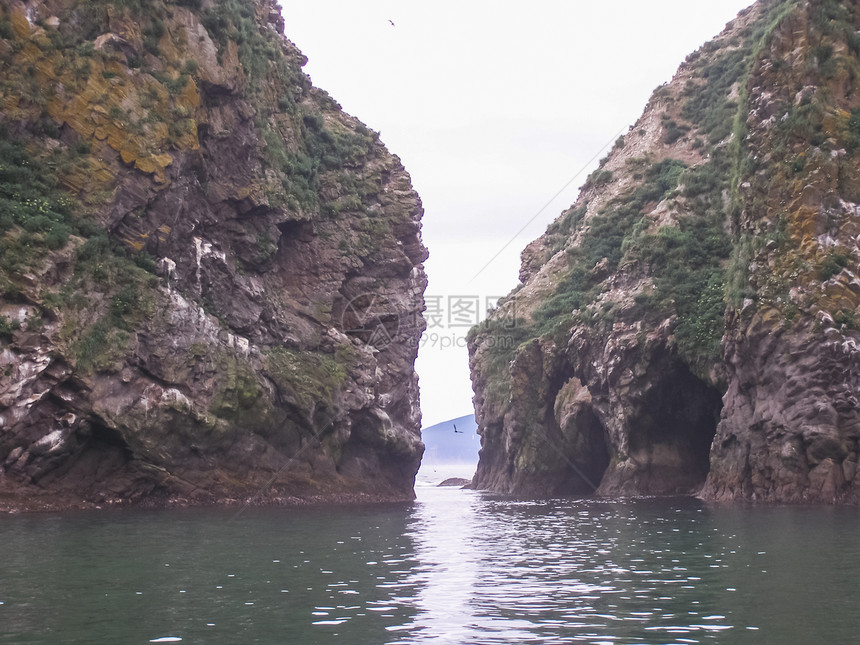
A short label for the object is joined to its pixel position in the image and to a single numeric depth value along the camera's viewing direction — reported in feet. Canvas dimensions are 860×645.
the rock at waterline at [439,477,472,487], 376.27
